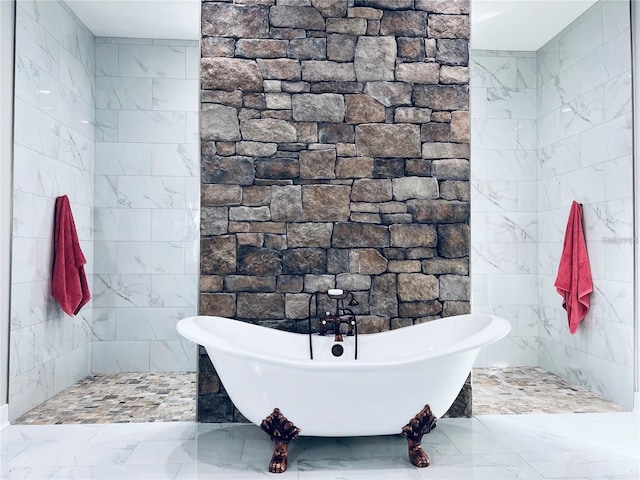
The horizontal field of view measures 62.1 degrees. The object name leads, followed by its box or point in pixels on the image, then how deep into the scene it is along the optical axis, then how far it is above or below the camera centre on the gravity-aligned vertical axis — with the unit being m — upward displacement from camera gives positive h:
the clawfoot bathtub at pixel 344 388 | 2.20 -0.58
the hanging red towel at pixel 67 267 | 3.20 -0.08
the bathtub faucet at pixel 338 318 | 2.93 -0.36
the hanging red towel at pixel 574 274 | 3.62 -0.13
